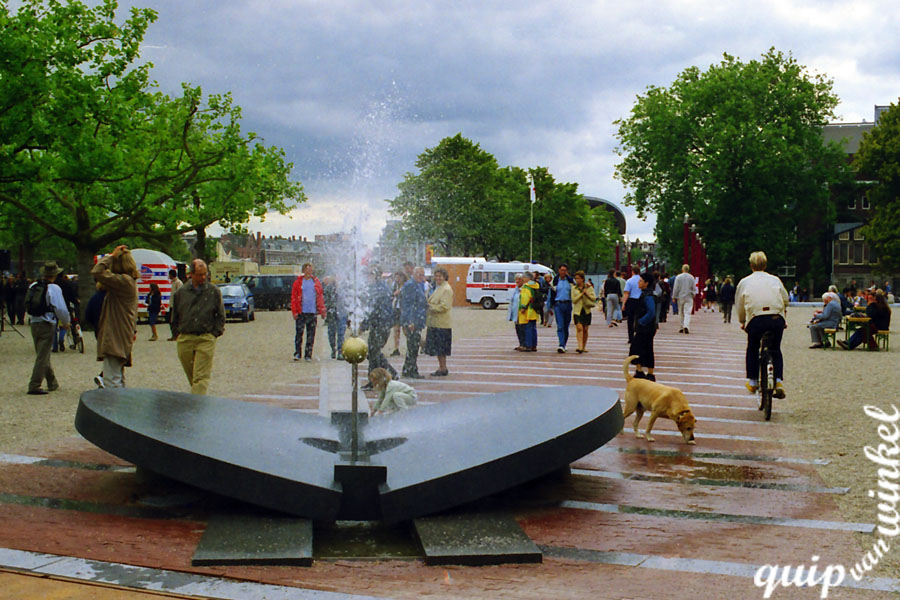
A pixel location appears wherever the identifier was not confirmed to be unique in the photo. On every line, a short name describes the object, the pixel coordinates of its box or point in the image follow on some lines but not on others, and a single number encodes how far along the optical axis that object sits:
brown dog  8.62
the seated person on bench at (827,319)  22.58
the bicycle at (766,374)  10.34
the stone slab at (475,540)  5.17
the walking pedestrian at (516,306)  19.50
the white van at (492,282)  51.25
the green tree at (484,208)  71.31
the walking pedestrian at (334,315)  18.67
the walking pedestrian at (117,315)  10.82
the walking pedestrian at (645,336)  12.82
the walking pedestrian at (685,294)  27.36
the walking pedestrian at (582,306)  19.64
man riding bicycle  10.42
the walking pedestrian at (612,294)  30.75
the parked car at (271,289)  48.77
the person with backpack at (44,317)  12.87
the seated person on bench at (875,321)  21.77
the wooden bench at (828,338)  22.31
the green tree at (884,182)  65.38
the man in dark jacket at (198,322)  10.34
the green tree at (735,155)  55.88
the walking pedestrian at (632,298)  16.77
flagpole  68.89
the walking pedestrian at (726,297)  35.32
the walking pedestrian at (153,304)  25.69
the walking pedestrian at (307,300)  17.98
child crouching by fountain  9.32
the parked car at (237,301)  36.66
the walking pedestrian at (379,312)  14.82
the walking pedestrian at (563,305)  19.52
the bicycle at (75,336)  20.56
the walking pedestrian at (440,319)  14.79
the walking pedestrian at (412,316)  14.22
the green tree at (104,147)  22.06
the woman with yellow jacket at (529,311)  18.47
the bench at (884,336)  21.89
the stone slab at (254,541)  5.06
